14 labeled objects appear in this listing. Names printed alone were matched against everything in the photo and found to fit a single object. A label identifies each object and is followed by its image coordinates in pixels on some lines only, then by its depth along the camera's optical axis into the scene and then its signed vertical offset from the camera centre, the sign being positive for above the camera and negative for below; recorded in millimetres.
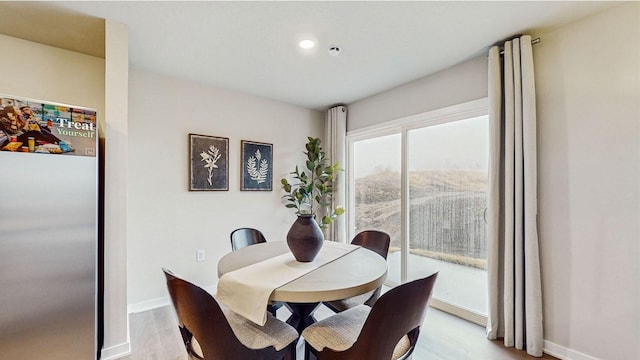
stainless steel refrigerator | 1541 -284
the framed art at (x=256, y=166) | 3447 +176
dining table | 1325 -509
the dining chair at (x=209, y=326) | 1146 -596
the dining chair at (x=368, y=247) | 1872 -575
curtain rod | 2099 +1019
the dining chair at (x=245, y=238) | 2555 -530
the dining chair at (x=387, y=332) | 1120 -618
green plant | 3684 -63
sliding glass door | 2600 -207
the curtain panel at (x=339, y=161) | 3850 +247
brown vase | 1717 -350
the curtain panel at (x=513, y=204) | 2043 -182
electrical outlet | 3131 -813
